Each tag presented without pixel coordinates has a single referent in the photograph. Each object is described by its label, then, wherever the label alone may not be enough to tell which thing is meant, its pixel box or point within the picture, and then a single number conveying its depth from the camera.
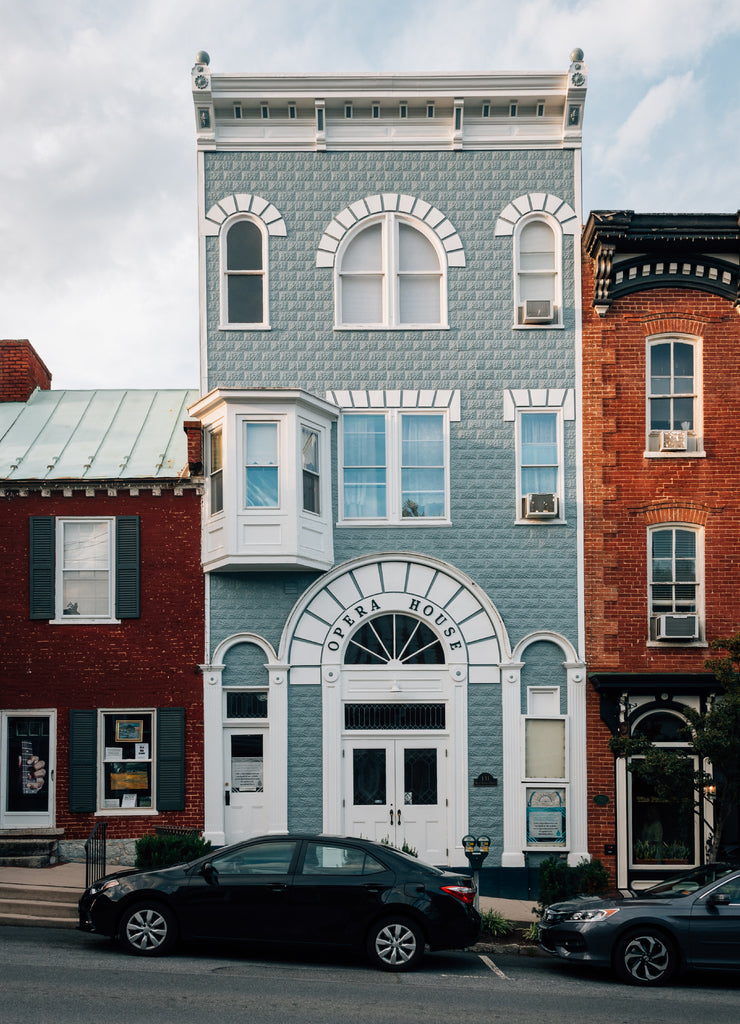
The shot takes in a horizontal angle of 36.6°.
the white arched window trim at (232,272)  19.41
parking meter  15.51
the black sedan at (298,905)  12.47
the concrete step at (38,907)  14.74
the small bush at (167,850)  16.62
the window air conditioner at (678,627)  18.64
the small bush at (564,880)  15.48
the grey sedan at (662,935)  12.40
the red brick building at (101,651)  18.66
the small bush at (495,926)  14.78
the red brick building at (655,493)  18.58
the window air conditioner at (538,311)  19.38
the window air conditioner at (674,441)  19.20
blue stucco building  18.56
